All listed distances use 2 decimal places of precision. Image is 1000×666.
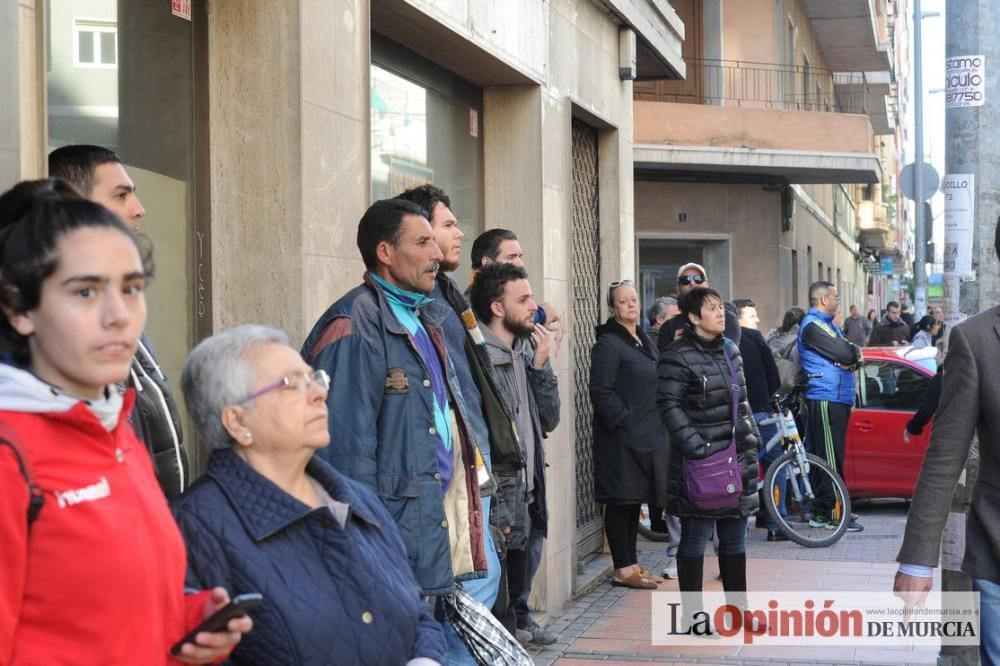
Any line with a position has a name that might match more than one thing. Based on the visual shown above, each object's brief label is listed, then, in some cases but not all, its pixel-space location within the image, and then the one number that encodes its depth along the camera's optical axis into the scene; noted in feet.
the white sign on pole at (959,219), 22.62
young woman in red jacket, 7.73
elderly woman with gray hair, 10.29
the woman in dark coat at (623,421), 31.19
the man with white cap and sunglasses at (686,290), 33.96
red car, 43.73
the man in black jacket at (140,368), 10.93
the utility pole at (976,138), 22.53
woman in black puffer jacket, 25.36
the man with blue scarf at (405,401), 14.71
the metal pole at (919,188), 58.08
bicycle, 38.45
